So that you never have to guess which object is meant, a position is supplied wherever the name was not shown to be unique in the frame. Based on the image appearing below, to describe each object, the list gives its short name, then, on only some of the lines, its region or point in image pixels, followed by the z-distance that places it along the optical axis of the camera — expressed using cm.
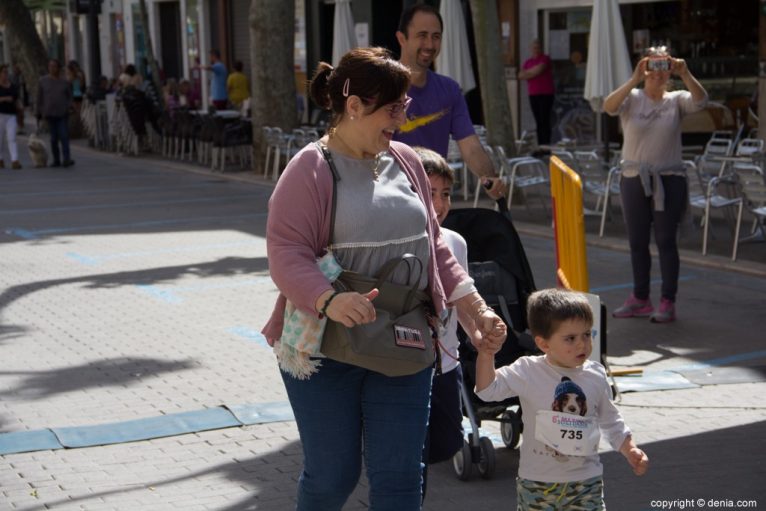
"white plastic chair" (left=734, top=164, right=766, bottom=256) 1082
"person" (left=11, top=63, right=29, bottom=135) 4175
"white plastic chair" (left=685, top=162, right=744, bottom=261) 1135
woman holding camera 864
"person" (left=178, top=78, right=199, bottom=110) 3010
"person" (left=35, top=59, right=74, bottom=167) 2289
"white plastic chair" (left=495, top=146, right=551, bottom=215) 1430
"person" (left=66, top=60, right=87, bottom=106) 3216
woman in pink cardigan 367
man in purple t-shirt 620
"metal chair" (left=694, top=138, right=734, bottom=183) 1278
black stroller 566
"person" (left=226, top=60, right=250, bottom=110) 2731
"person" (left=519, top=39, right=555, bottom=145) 2083
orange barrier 634
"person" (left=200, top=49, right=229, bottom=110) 2722
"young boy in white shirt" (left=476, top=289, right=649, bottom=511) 402
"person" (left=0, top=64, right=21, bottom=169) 2316
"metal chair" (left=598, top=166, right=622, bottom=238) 1270
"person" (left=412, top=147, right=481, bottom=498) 438
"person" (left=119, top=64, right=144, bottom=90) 2756
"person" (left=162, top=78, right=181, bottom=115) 2820
